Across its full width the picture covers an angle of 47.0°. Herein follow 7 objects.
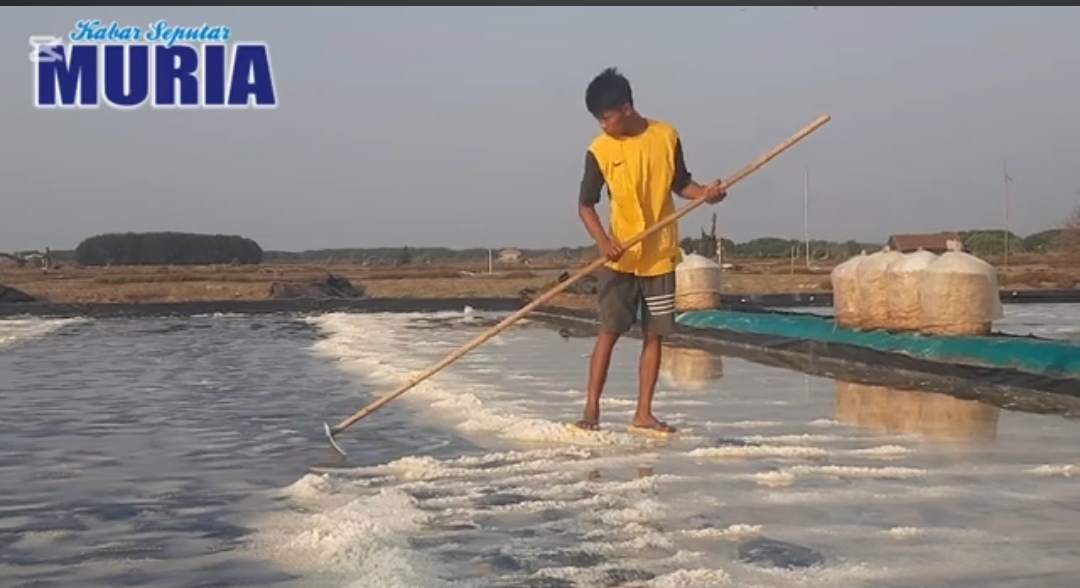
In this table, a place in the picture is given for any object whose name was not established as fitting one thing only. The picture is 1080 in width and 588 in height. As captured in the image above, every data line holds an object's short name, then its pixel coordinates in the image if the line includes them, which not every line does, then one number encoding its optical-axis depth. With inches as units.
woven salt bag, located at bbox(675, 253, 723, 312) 621.3
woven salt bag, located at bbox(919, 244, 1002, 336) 356.2
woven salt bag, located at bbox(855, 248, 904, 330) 394.3
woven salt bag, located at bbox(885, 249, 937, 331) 376.2
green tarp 279.6
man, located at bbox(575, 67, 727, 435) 207.6
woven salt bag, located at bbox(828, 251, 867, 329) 410.0
